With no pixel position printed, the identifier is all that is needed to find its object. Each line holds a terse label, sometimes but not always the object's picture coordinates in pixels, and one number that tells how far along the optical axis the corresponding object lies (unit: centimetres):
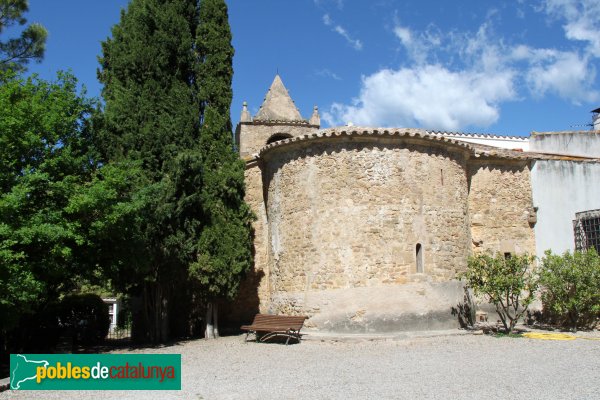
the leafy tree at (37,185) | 1007
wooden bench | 1319
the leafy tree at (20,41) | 1650
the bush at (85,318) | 1588
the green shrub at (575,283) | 1414
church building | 1370
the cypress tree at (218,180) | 1450
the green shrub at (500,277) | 1345
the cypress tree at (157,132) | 1394
